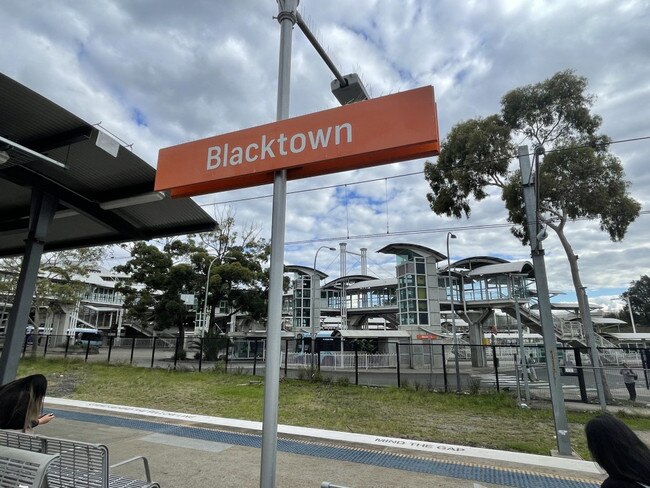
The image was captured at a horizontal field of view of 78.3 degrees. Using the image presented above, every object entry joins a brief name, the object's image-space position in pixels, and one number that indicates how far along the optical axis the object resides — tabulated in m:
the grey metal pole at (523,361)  11.45
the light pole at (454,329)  13.28
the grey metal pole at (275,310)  2.69
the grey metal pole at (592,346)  11.12
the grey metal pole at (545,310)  6.70
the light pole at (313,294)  28.69
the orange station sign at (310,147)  2.70
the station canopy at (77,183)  5.38
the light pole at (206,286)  28.42
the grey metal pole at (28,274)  6.70
